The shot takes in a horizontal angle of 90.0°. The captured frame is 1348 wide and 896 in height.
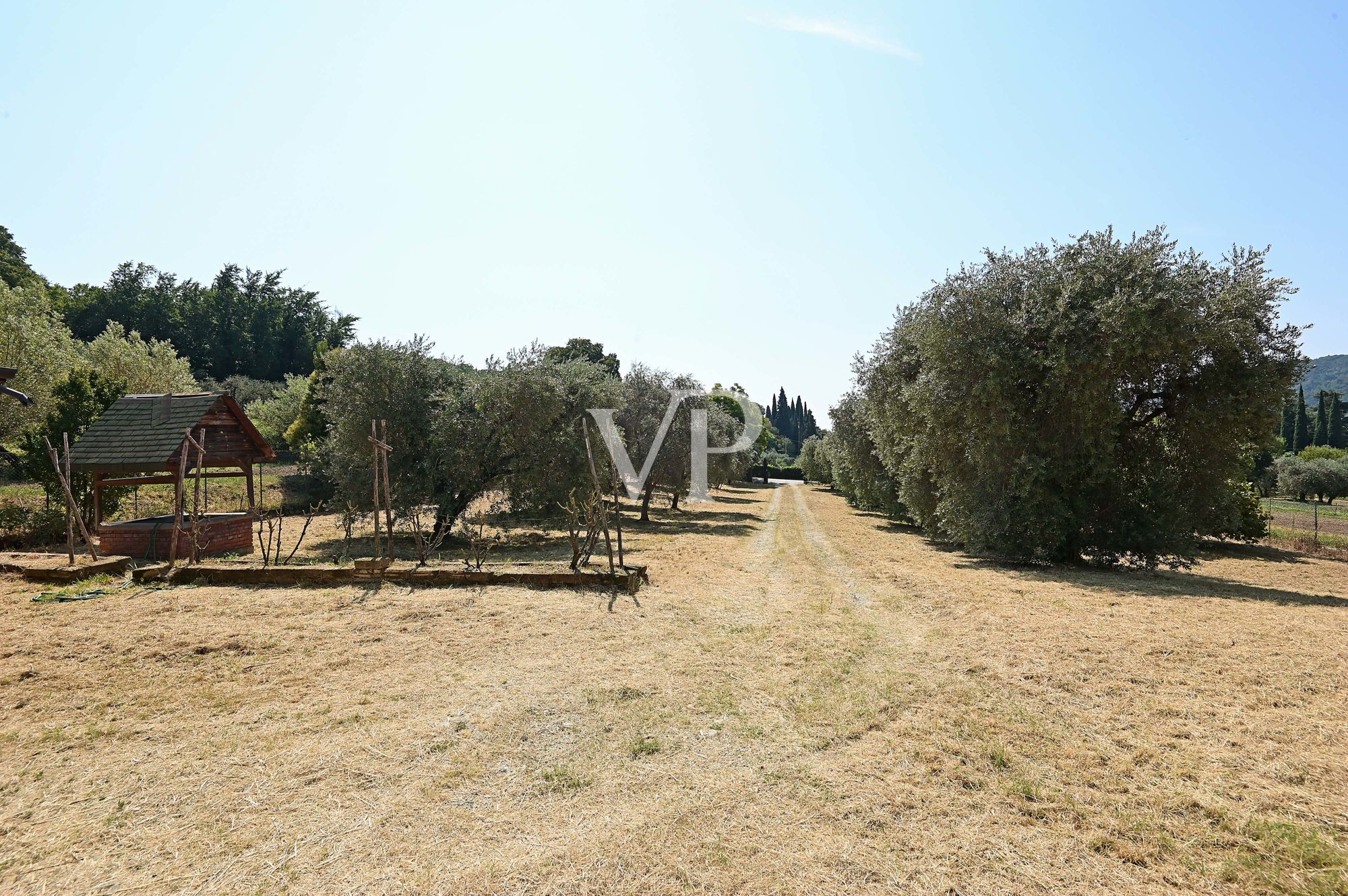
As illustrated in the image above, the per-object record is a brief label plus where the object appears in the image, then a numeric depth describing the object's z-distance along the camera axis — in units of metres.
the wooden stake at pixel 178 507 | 10.73
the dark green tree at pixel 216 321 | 66.31
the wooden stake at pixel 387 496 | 11.05
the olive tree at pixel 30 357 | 23.08
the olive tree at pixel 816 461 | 57.06
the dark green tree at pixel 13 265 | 52.62
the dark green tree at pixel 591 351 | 68.25
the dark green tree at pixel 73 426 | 16.98
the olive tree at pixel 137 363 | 32.44
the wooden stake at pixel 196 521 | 11.09
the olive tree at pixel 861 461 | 26.23
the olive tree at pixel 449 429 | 17.14
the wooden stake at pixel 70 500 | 11.09
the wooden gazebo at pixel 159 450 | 13.93
